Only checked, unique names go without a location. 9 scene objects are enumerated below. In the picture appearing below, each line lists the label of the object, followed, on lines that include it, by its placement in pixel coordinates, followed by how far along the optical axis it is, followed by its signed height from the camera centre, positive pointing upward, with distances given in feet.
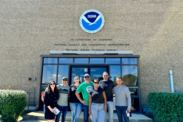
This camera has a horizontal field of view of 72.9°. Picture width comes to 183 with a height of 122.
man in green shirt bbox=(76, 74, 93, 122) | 12.55 -1.76
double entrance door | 23.40 +0.53
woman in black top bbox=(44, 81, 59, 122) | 11.30 -2.57
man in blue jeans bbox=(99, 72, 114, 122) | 12.79 -1.55
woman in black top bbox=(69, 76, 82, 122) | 12.65 -3.17
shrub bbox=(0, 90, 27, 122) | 15.70 -4.13
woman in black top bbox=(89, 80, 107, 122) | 11.62 -2.84
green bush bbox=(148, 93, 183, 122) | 15.05 -4.09
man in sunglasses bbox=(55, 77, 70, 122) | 12.60 -2.49
